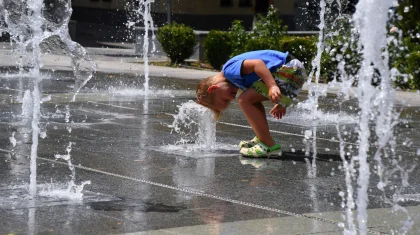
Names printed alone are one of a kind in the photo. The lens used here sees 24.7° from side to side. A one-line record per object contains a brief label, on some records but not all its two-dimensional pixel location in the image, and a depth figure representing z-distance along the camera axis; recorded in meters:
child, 8.18
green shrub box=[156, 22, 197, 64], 20.81
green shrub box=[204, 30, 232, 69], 19.91
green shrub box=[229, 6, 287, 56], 19.45
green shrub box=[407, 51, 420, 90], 16.07
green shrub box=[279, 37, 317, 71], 18.25
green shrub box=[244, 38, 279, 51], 18.86
